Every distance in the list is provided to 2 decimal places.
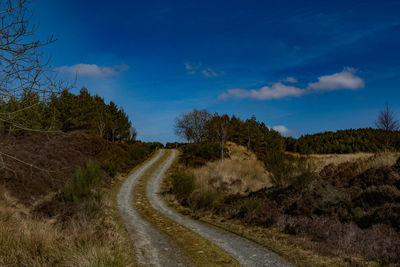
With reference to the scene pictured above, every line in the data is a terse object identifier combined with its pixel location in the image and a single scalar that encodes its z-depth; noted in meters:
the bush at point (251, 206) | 9.38
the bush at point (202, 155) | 25.95
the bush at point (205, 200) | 11.40
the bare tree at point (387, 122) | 25.49
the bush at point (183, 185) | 14.16
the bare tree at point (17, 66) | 3.84
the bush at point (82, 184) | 11.33
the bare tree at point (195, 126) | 61.71
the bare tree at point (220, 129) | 26.26
